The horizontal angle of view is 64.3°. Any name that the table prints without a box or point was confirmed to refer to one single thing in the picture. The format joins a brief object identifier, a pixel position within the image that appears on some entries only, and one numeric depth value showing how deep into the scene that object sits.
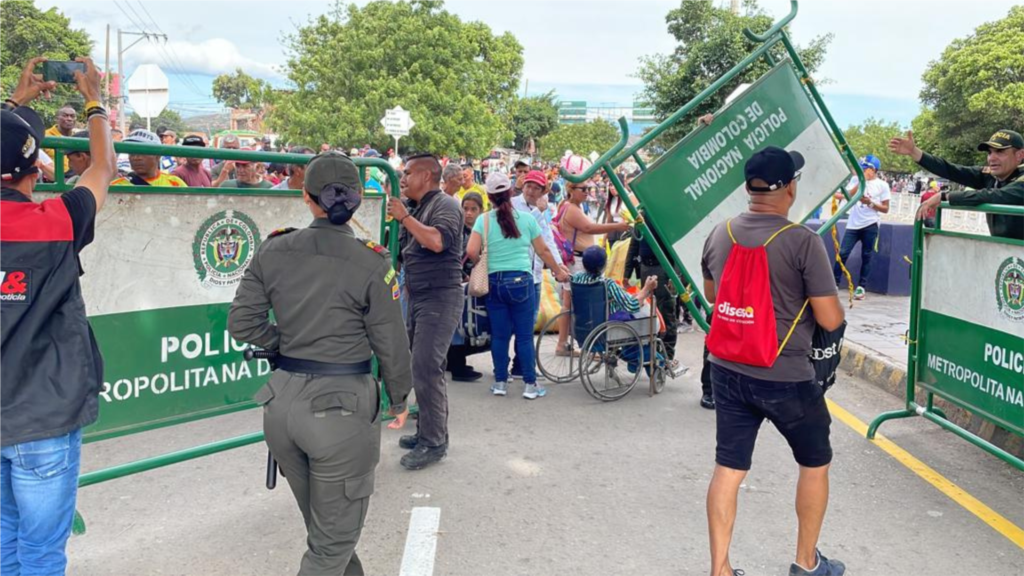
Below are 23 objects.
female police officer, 2.83
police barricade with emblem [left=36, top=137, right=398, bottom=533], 3.73
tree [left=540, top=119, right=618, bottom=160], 59.84
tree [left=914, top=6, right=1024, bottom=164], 35.31
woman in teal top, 6.06
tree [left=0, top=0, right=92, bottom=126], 40.69
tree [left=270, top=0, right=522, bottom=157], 29.75
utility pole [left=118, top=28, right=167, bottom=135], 38.22
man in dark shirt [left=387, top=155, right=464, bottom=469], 4.82
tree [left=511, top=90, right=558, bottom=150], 75.69
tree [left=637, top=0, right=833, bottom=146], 20.75
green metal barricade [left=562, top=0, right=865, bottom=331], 5.37
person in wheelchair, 6.33
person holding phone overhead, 2.35
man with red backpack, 3.14
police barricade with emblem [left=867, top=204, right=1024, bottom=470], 4.28
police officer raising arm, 4.75
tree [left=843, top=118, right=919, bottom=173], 68.88
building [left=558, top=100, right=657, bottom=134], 152.01
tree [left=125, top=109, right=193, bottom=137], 81.08
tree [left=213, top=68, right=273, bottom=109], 122.38
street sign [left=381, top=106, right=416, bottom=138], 21.00
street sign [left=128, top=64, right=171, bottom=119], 17.00
